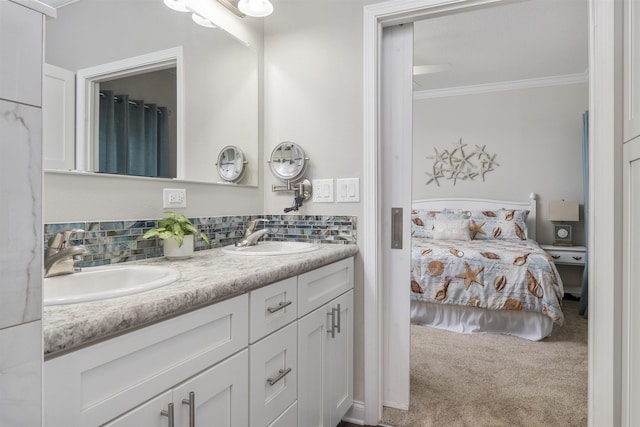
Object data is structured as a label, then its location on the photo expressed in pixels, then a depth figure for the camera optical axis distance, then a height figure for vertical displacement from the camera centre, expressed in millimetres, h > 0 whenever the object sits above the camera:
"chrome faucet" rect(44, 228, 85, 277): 1068 -118
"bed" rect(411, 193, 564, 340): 3088 -651
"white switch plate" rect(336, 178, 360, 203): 1948 +114
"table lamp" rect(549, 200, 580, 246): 4348 -73
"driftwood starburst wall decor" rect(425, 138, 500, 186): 5020 +654
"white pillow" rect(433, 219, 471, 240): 4398 -212
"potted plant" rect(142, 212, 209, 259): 1434 -86
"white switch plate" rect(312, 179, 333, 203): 2018 +117
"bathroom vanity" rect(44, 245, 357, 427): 684 -335
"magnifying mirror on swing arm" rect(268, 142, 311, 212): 2055 +238
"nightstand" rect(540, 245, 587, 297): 4246 -555
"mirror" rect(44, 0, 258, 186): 1279 +594
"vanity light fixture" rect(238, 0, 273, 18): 1794 +973
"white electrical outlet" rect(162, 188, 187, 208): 1587 +63
